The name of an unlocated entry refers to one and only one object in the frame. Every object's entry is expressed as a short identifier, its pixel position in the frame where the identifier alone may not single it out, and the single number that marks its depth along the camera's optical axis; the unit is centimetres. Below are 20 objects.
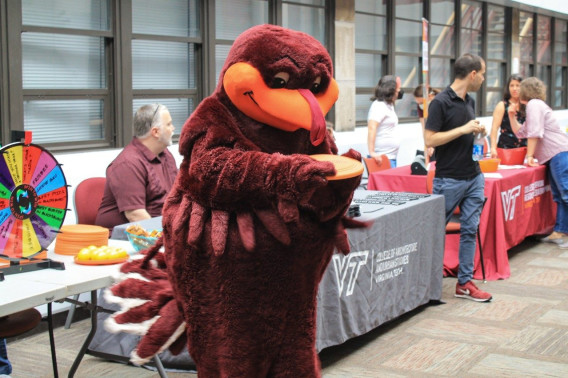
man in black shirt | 540
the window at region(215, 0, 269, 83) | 866
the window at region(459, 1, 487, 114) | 1488
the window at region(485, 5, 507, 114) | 1582
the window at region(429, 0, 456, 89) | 1390
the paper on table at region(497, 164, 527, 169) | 739
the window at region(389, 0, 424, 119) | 1280
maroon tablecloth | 628
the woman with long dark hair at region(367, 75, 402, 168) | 834
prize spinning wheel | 303
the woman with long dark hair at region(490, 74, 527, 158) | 816
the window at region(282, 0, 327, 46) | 999
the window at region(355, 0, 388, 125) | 1173
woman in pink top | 750
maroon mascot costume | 202
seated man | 459
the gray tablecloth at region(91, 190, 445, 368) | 423
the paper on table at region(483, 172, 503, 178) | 648
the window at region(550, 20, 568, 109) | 1956
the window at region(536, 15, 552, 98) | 1864
